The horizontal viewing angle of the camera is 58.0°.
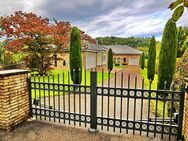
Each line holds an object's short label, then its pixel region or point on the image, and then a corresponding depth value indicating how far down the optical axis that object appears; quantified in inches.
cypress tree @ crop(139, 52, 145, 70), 1063.0
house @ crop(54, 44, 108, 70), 865.5
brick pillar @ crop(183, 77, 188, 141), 133.5
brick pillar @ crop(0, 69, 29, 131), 162.6
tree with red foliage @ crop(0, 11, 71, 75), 523.8
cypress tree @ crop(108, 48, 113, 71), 900.6
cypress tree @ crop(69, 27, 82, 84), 408.6
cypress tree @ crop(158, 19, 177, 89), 324.8
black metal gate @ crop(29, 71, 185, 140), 146.4
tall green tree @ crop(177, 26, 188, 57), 830.5
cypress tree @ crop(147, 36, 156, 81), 568.7
